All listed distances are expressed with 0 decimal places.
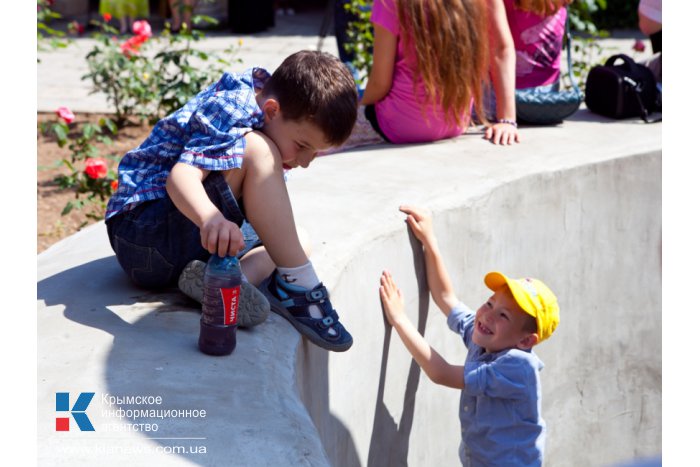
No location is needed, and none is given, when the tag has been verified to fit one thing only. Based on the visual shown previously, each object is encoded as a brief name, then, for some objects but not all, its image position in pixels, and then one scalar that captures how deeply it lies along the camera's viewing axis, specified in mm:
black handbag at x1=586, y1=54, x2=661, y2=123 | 9533
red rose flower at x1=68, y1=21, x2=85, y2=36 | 10949
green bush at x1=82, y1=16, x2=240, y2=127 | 10099
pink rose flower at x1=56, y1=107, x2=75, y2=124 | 8711
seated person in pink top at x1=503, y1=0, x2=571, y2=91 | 9249
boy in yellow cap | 5542
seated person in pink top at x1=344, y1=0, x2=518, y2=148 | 8024
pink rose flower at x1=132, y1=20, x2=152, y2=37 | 9667
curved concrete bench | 4171
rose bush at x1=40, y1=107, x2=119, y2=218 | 8371
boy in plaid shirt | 4904
